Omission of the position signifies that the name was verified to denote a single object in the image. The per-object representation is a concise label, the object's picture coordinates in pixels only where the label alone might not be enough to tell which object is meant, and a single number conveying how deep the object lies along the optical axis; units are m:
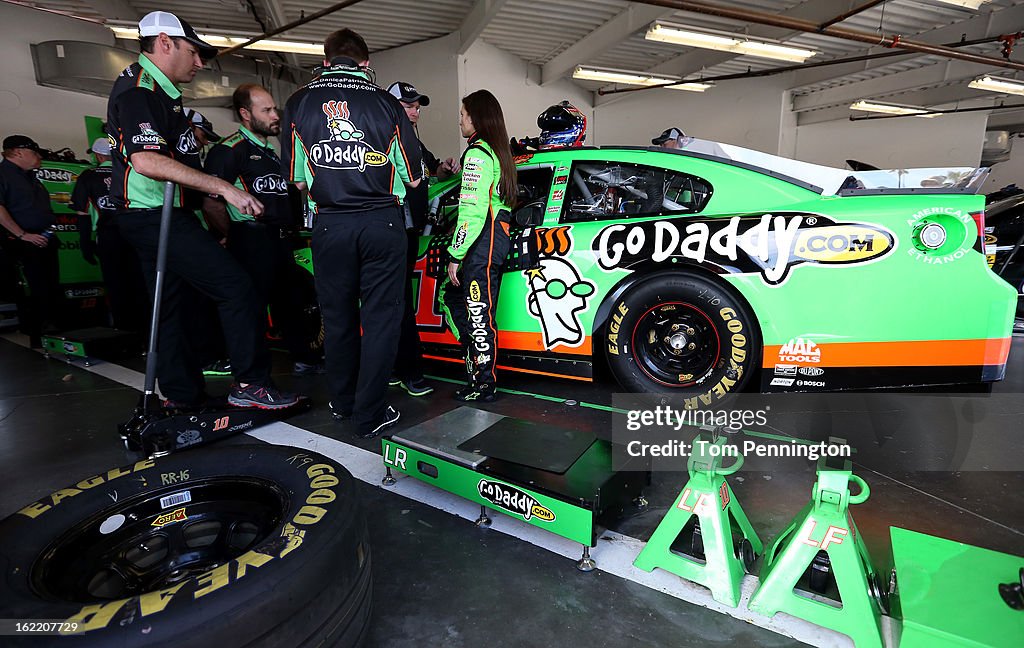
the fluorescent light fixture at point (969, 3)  7.56
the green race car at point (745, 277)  2.34
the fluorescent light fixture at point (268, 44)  8.47
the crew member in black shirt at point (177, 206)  2.31
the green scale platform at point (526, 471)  1.64
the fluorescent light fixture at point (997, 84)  11.25
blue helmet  3.70
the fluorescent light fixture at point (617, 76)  10.75
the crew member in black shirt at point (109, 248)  4.68
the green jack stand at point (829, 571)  1.31
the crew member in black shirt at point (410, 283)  3.19
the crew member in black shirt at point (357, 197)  2.48
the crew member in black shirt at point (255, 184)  3.24
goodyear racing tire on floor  0.94
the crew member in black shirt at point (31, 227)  4.70
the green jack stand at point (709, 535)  1.49
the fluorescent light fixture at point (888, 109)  14.05
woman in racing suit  2.93
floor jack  2.39
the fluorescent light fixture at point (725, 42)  8.07
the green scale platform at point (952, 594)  1.12
